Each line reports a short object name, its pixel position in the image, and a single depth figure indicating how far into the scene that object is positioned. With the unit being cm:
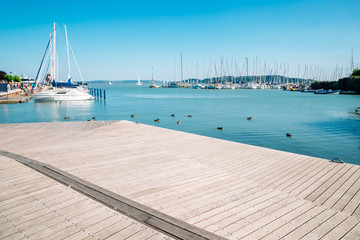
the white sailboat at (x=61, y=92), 4994
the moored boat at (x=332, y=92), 9019
